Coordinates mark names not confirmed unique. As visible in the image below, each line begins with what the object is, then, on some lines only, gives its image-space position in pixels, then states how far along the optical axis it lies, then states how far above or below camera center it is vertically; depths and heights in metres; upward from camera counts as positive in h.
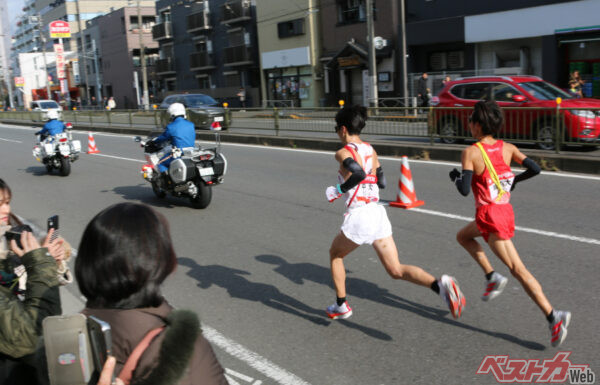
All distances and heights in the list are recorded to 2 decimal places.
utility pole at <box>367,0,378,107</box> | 24.44 +1.37
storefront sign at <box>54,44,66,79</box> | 62.56 +5.83
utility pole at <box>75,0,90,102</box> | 70.12 +6.32
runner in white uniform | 4.05 -0.83
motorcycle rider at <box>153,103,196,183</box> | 9.09 -0.42
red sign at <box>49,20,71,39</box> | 70.44 +10.27
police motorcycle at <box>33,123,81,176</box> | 13.09 -0.84
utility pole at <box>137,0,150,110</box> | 43.49 +2.05
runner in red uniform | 3.97 -0.67
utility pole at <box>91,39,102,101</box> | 67.69 +3.81
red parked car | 10.74 -0.51
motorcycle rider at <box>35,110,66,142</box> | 13.31 -0.26
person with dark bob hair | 1.65 -0.55
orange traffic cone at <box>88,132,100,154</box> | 17.27 -1.02
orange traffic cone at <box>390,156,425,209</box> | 8.26 -1.42
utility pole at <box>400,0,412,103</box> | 26.29 +1.60
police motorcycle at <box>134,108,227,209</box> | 8.73 -0.99
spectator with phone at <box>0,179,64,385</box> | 2.11 -0.70
